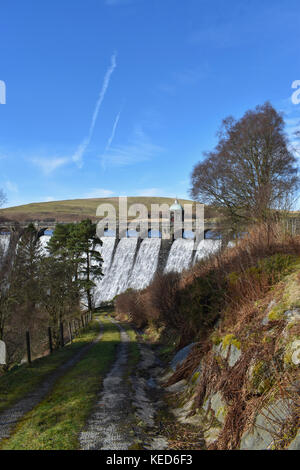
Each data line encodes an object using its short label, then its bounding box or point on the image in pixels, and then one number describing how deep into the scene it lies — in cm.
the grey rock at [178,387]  744
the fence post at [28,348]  1284
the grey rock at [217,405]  510
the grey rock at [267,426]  379
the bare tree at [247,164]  2105
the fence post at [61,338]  1859
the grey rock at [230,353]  549
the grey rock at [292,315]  498
